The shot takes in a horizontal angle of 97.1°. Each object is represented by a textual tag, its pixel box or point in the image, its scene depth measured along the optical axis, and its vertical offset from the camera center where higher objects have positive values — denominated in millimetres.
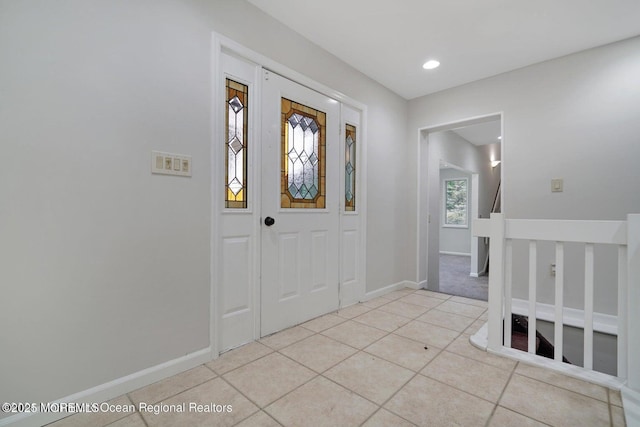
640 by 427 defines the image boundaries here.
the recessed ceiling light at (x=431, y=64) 2873 +1532
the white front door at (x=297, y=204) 2221 +66
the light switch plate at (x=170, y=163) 1623 +283
